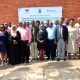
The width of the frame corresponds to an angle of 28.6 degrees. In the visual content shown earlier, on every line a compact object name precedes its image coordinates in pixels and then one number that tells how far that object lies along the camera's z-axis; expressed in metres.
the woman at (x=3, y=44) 6.50
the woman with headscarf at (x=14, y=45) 6.52
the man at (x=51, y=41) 6.68
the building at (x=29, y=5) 7.70
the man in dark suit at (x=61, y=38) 6.61
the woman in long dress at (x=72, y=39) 6.70
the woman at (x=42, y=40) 6.62
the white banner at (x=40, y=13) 7.54
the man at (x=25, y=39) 6.62
